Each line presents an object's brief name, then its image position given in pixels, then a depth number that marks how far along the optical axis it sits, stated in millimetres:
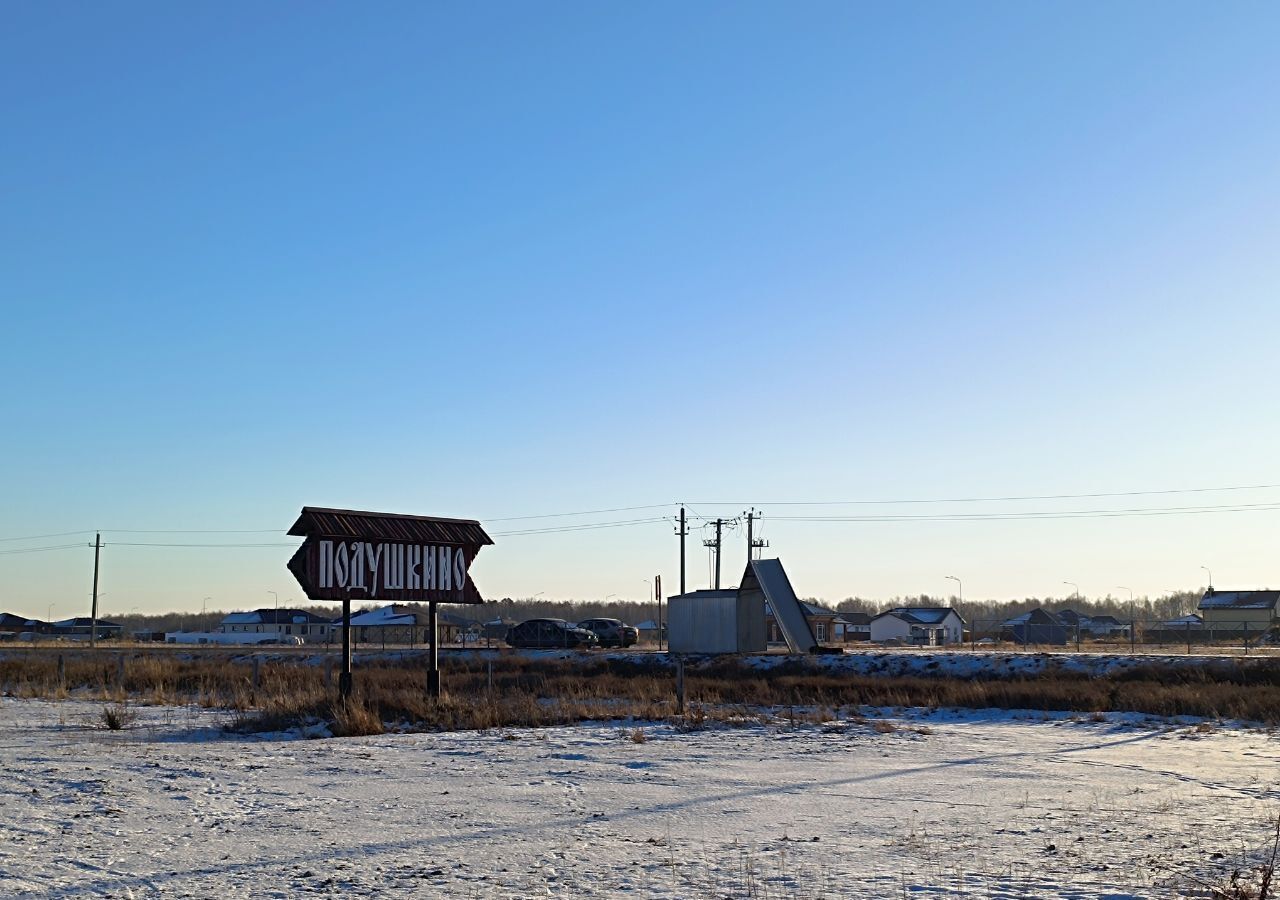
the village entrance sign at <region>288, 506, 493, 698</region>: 22875
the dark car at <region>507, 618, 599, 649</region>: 63375
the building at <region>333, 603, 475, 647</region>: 89994
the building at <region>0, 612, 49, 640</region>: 115625
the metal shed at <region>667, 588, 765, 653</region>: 51344
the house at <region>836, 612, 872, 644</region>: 100875
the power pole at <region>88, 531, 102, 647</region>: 71738
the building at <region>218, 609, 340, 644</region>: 125000
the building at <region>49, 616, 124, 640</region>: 112625
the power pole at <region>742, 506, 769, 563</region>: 82550
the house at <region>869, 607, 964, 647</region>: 103375
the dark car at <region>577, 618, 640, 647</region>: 66500
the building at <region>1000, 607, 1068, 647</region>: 92812
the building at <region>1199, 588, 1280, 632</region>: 90425
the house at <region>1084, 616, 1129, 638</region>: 92600
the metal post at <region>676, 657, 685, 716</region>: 23961
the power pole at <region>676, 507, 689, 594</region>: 73400
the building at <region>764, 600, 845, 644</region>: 82194
